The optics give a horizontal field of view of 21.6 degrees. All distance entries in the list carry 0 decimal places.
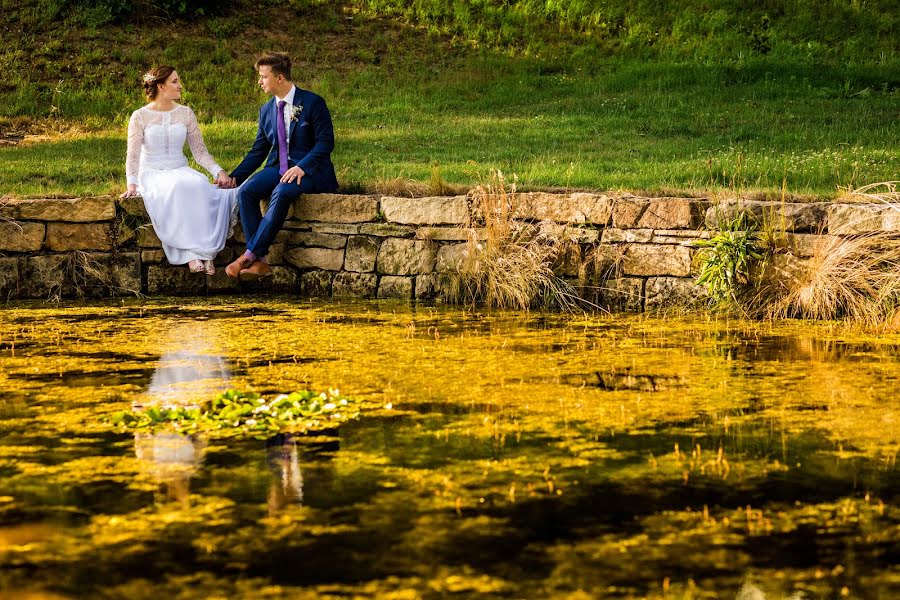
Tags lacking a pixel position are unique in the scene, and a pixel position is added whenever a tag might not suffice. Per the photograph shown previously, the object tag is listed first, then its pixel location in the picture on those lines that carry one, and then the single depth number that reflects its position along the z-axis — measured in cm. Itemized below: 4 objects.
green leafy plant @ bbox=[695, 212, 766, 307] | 1384
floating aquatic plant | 896
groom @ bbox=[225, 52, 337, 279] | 1550
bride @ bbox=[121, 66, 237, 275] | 1580
